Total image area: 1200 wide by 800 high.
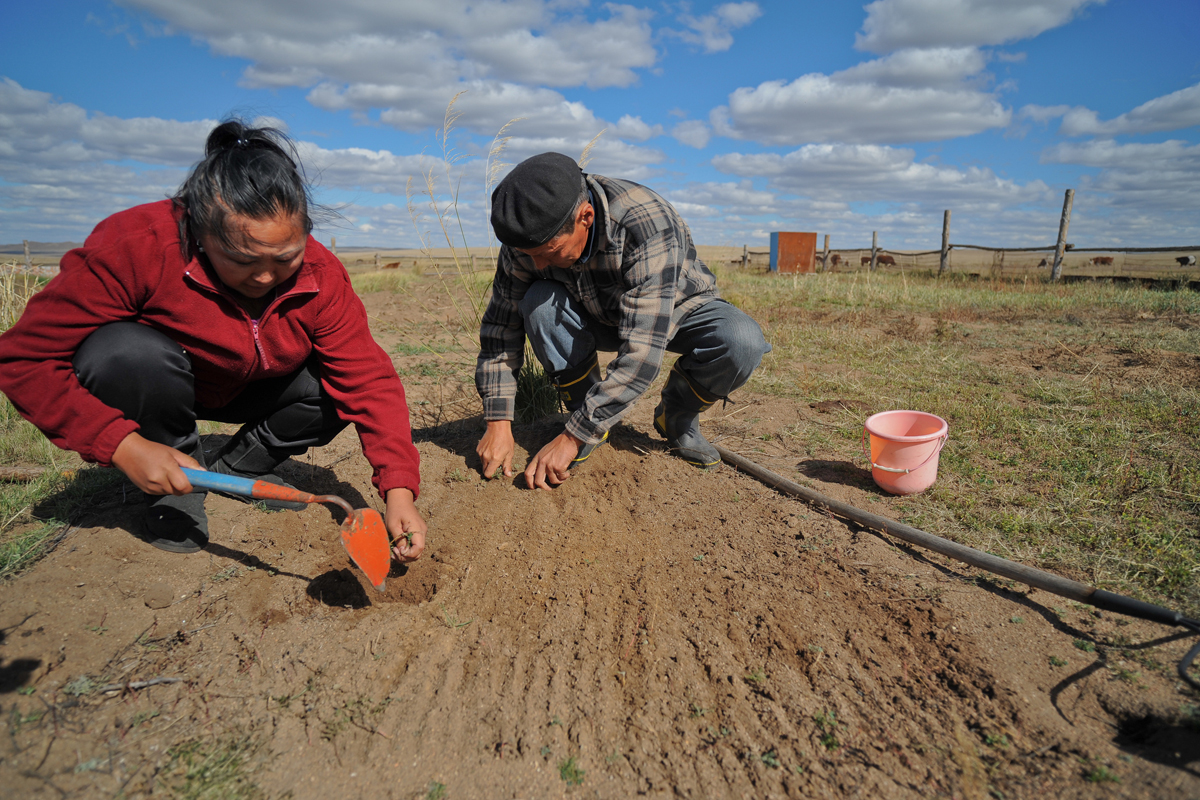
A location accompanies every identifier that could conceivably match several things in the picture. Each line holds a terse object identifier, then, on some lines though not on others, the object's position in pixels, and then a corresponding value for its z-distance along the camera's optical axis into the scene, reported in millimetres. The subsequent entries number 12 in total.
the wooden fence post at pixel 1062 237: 9930
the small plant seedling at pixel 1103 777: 1044
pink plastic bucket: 2076
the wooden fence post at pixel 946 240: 13172
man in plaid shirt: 1852
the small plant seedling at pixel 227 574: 1703
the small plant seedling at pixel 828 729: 1190
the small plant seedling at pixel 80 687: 1271
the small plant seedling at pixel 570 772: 1154
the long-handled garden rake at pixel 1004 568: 1295
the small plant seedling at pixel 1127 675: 1232
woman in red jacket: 1399
